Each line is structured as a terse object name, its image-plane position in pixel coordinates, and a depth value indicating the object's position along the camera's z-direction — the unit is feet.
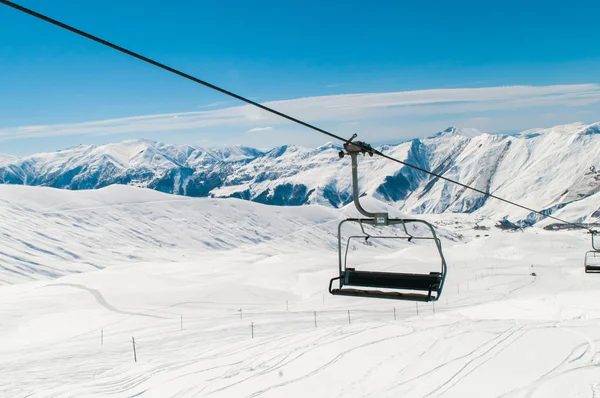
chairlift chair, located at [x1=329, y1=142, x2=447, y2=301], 29.55
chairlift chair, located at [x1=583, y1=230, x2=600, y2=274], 66.97
